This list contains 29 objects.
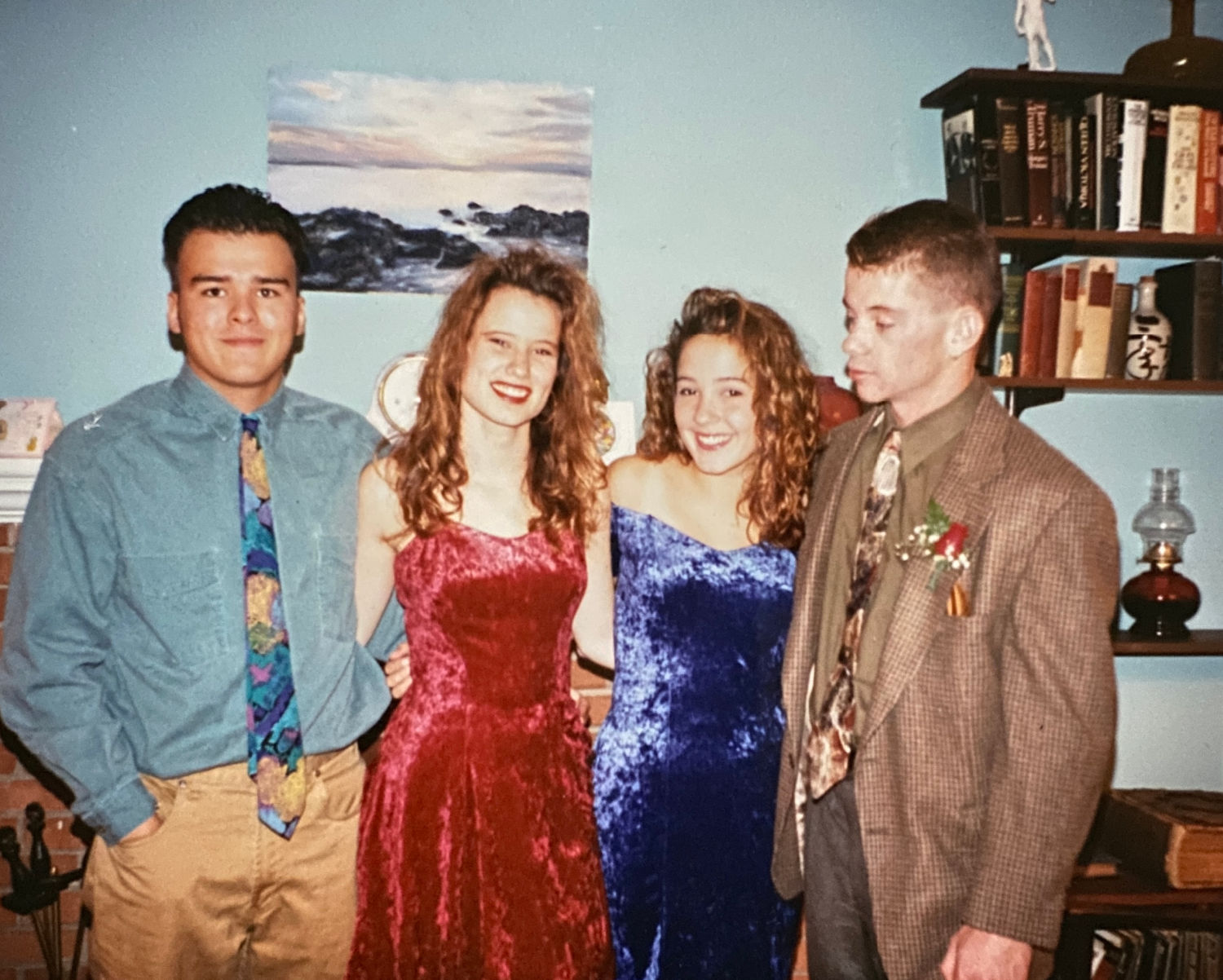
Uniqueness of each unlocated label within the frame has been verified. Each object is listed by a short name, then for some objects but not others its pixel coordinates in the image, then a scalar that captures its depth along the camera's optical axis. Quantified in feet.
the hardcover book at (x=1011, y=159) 8.04
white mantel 7.63
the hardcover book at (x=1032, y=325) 8.26
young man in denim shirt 5.52
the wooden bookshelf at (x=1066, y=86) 7.93
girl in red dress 5.76
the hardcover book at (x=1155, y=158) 8.24
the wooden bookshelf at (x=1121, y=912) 7.75
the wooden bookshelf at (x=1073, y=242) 8.01
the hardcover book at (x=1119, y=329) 8.38
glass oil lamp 8.55
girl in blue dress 6.19
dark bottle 8.32
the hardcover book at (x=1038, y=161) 8.05
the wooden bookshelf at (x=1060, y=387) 8.15
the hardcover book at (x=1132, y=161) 8.20
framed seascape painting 8.20
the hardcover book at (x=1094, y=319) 8.30
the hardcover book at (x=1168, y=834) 7.75
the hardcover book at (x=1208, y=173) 8.30
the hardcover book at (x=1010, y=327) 8.25
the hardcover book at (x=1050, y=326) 8.29
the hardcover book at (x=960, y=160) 8.23
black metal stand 7.13
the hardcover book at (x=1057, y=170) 8.14
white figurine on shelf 8.52
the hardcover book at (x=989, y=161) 8.05
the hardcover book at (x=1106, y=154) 8.17
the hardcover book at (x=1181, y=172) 8.25
